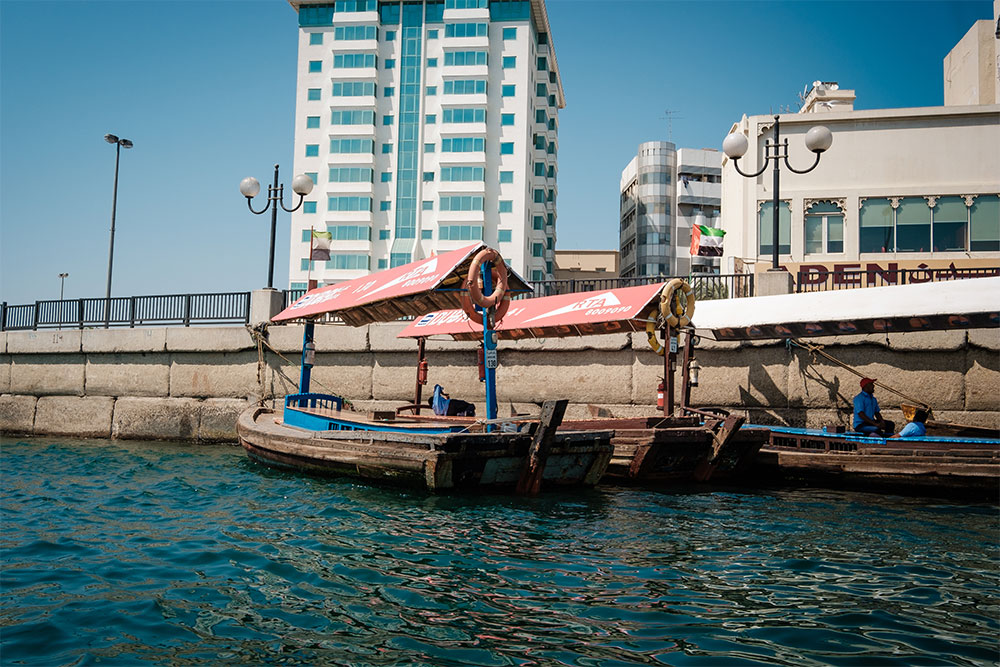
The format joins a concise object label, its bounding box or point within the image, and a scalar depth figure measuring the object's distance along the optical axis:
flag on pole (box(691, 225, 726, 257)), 37.94
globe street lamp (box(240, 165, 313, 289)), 18.47
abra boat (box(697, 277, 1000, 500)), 10.94
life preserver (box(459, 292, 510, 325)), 11.27
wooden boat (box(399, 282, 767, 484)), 11.84
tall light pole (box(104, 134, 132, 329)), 25.36
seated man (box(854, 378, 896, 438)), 12.36
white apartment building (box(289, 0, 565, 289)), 57.84
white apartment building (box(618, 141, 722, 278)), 67.81
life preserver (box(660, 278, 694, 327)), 13.09
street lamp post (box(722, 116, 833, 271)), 15.01
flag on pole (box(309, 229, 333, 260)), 26.02
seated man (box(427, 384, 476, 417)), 13.59
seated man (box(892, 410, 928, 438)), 11.83
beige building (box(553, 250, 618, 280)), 70.69
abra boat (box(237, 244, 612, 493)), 10.14
